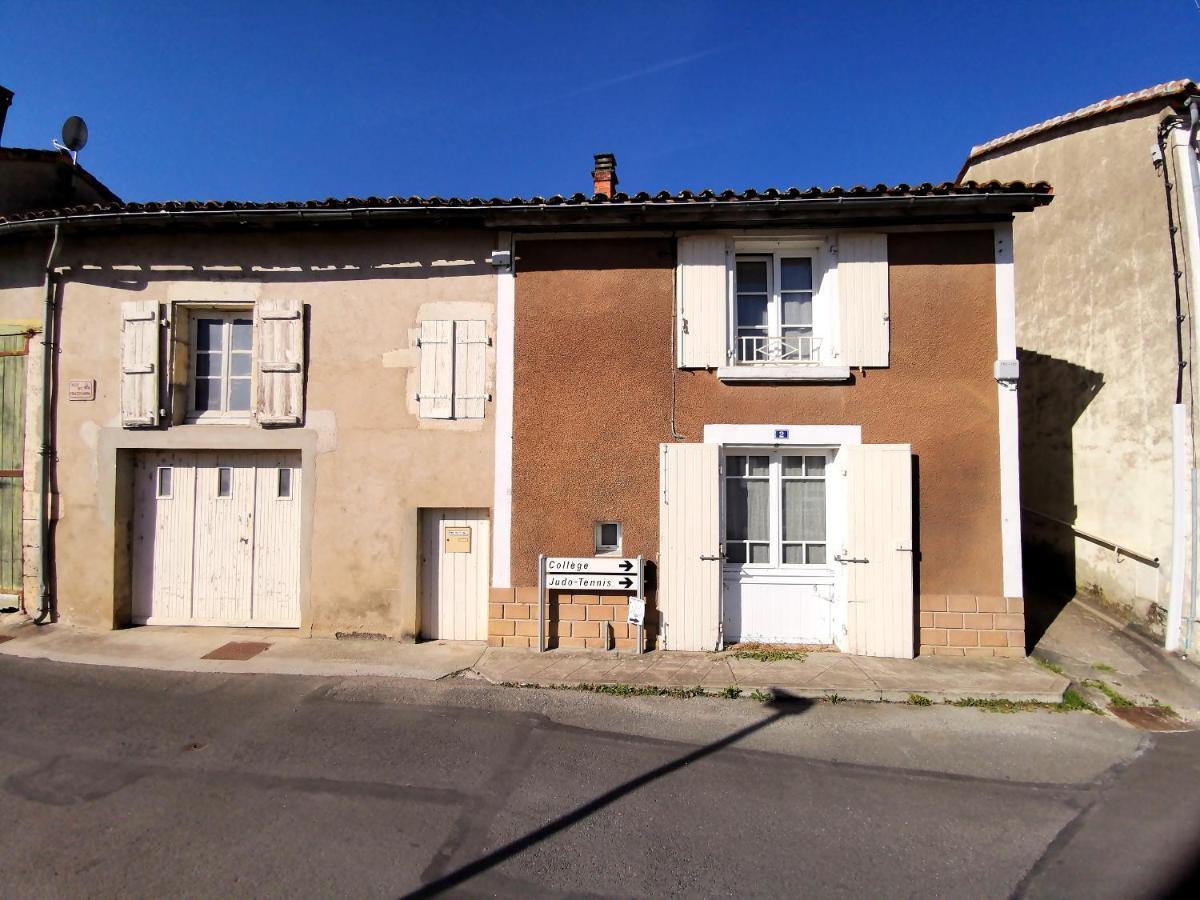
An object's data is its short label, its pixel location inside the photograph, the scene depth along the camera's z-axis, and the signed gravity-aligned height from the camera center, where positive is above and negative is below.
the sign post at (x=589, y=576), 5.84 -1.10
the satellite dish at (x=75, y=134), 7.94 +4.65
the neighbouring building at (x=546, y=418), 5.86 +0.56
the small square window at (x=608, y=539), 6.06 -0.74
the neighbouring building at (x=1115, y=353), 5.81 +1.43
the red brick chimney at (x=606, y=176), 7.36 +3.81
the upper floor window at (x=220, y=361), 6.71 +1.25
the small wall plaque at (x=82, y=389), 6.57 +0.88
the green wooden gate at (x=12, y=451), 6.72 +0.16
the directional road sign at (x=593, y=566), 5.85 -0.99
